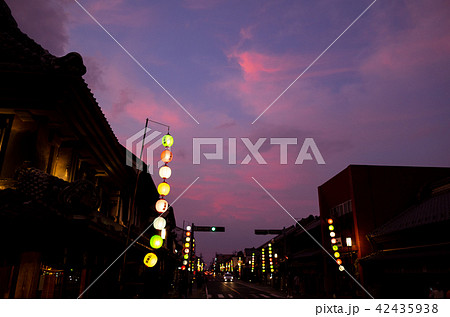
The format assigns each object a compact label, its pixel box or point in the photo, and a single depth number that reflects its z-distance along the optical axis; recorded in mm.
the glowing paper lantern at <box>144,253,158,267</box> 14406
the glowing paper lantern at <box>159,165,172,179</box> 15383
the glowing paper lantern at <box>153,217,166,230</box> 15058
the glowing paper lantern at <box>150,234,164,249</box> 15054
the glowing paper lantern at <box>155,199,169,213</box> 15637
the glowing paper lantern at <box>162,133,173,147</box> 15312
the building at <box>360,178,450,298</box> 13648
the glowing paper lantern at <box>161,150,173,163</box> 15375
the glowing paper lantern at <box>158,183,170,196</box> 15359
